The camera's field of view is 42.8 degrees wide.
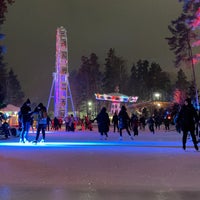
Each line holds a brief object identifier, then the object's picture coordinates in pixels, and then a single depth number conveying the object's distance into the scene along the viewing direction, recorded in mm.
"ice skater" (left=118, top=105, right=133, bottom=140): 12584
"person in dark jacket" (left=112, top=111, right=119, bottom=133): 19921
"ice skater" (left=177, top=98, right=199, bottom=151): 8191
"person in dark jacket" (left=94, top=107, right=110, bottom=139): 12737
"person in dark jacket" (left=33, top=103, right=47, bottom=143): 10922
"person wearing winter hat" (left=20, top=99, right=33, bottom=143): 10589
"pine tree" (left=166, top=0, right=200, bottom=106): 31794
